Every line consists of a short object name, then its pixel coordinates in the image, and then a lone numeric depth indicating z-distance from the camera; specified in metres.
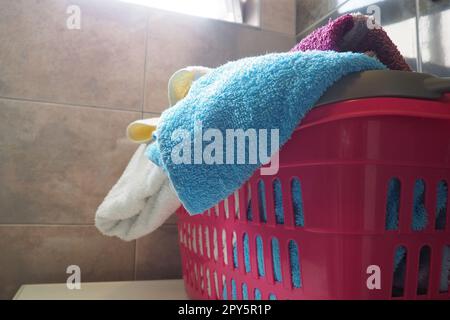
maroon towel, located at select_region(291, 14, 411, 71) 0.37
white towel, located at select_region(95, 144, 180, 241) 0.53
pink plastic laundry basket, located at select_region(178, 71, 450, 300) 0.27
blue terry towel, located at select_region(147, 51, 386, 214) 0.28
